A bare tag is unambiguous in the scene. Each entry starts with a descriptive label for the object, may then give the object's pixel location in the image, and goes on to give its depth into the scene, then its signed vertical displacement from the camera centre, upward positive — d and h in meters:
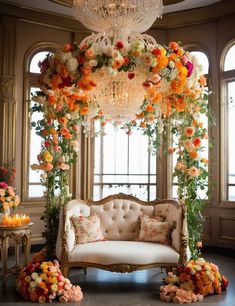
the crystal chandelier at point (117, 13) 4.07 +1.40
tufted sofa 4.85 -0.86
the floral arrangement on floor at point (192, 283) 4.58 -1.23
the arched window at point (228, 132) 7.31 +0.55
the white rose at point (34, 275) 4.66 -1.12
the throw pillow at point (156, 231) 5.29 -0.76
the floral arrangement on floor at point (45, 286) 4.55 -1.22
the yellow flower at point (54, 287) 4.56 -1.22
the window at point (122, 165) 8.00 +0.02
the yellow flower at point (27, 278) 4.64 -1.16
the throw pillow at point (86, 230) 5.31 -0.75
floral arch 4.29 +0.71
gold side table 5.11 -0.86
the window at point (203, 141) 7.57 +0.47
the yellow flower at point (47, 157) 5.33 +0.10
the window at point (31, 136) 7.52 +0.50
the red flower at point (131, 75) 4.29 +0.86
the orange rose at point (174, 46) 4.52 +1.19
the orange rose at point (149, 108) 5.05 +0.64
